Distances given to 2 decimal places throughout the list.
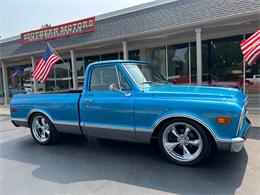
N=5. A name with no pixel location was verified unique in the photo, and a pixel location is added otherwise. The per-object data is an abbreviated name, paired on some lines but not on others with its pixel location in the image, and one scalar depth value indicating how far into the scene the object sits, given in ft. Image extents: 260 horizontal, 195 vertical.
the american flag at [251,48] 19.02
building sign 34.60
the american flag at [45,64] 27.63
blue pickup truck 10.30
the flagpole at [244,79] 29.73
